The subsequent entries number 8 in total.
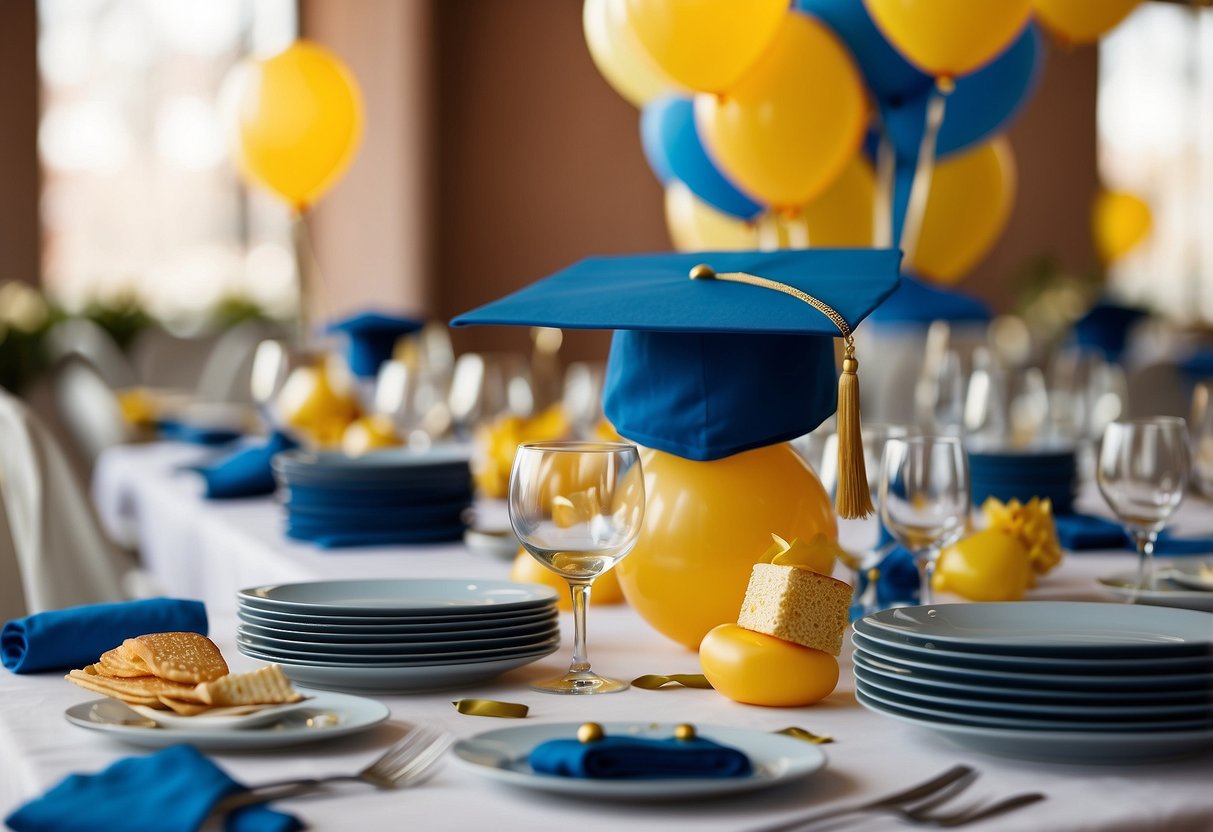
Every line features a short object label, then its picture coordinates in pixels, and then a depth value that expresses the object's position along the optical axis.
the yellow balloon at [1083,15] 2.65
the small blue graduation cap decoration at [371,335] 3.19
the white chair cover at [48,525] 1.94
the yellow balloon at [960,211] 2.93
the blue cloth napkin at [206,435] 3.13
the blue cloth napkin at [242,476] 2.34
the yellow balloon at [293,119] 3.54
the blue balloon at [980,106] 2.56
